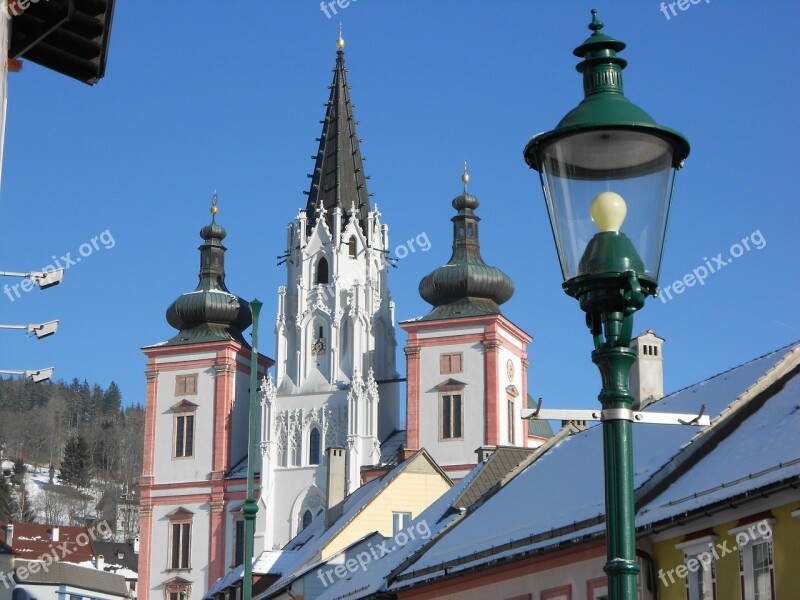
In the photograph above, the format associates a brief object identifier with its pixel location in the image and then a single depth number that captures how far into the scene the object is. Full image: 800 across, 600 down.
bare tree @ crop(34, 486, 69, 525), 148.12
